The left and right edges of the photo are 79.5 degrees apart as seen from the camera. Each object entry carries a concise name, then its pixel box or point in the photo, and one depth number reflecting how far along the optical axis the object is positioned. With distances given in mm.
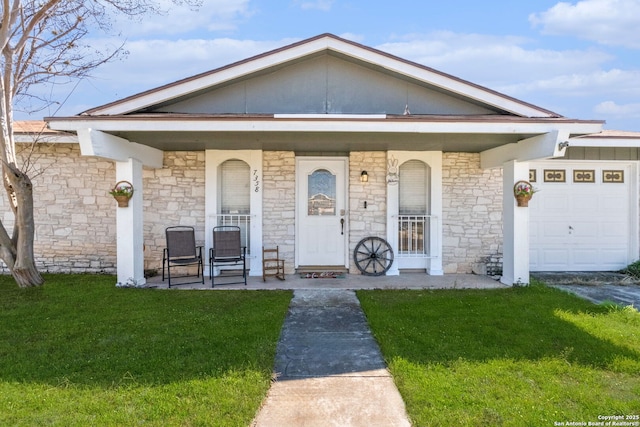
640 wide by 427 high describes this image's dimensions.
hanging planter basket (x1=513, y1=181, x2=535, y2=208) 6090
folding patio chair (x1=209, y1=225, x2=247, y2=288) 6551
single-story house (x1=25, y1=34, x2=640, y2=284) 6391
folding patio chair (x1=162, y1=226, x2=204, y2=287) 6500
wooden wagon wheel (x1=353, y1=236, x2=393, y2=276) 7328
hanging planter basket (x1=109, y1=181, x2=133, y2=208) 5977
